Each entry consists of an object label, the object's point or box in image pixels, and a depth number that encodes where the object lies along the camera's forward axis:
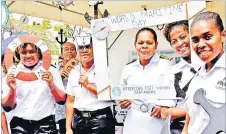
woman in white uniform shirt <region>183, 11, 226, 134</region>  2.01
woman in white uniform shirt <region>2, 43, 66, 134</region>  2.53
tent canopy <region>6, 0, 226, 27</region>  2.29
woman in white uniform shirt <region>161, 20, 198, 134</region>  2.12
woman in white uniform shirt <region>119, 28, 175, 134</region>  2.22
